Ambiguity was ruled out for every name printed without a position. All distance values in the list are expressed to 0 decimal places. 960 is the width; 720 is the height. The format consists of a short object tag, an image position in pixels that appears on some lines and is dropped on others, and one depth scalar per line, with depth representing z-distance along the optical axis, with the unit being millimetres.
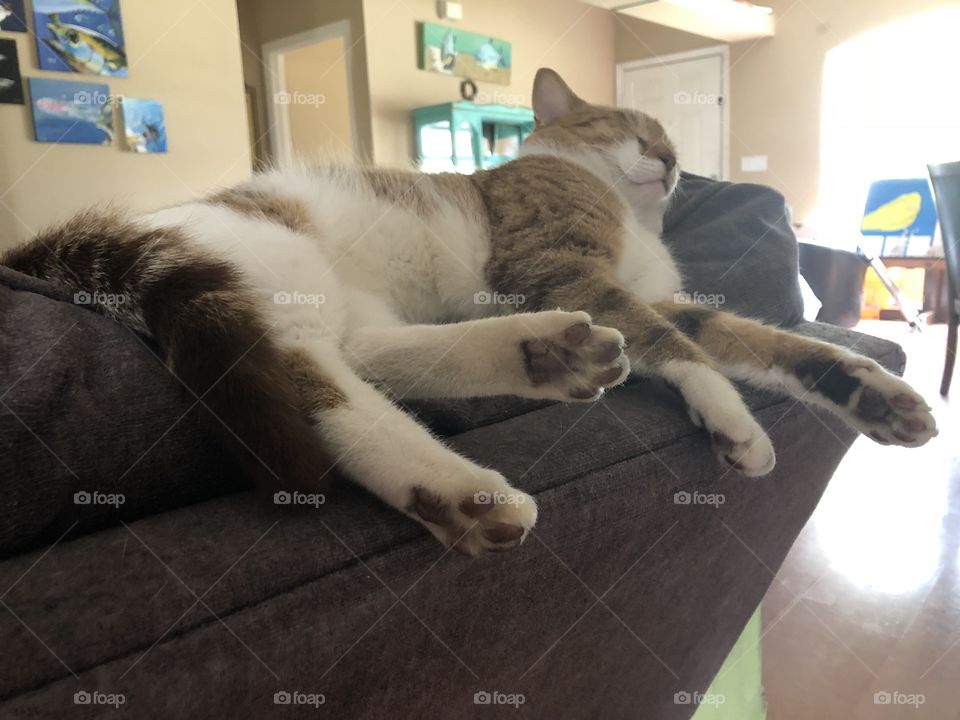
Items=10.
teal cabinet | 5090
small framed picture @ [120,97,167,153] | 3588
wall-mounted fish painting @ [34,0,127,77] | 3326
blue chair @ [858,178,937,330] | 5395
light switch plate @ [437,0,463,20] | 5445
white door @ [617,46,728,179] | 6727
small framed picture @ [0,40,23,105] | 3234
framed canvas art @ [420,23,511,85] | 5430
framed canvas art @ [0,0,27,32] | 3246
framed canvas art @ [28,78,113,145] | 3340
